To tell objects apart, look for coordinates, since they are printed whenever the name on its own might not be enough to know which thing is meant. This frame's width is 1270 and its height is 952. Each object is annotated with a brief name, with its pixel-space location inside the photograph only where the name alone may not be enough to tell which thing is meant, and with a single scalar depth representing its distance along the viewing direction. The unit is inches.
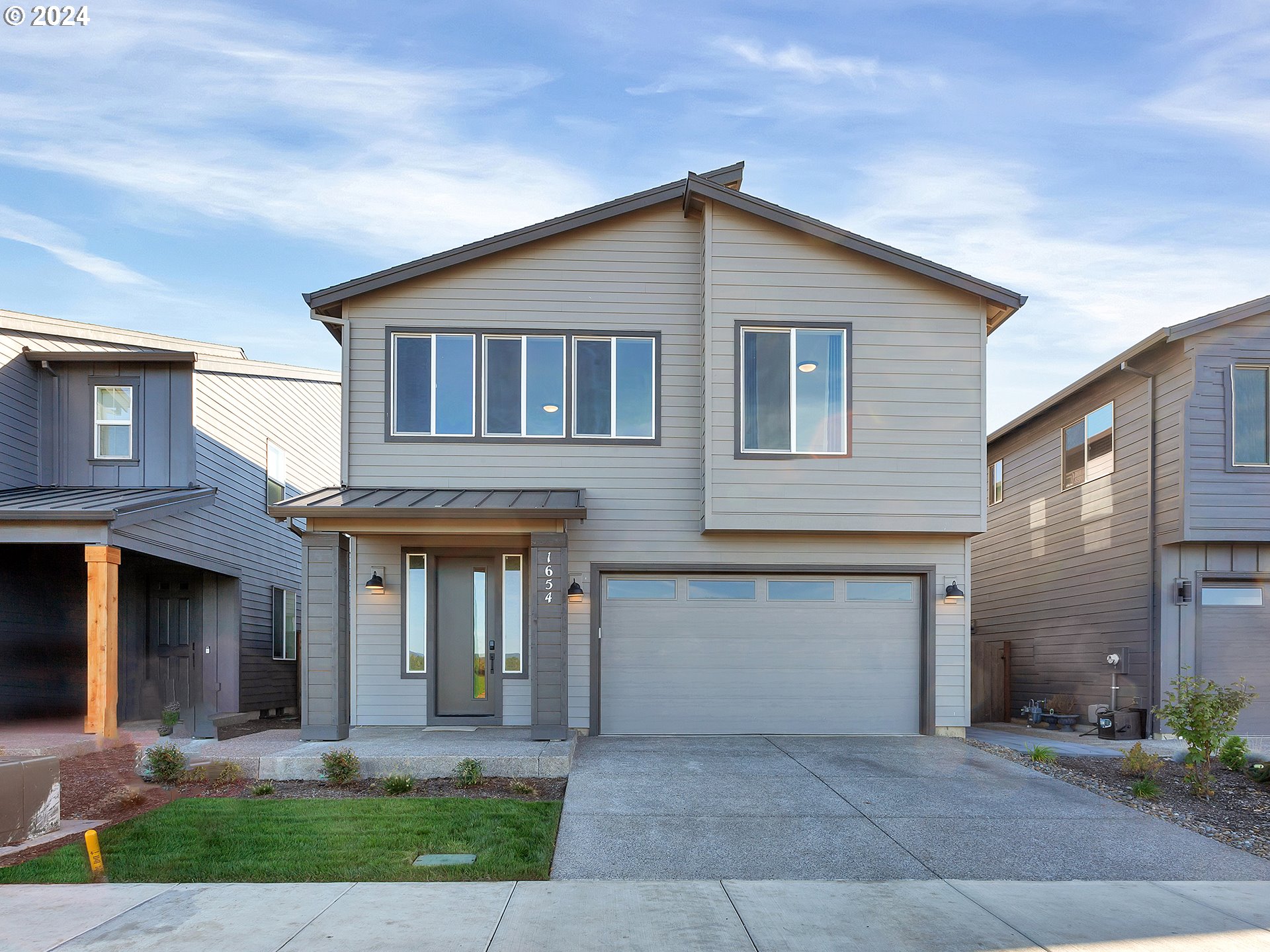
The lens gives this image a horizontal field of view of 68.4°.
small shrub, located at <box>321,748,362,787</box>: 345.4
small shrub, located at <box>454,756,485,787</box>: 343.3
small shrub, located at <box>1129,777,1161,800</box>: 332.2
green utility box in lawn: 269.3
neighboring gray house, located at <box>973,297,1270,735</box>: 481.7
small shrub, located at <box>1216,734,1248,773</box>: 358.3
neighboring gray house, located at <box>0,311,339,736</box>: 542.0
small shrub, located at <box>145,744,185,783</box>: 347.3
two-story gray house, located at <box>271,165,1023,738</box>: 447.2
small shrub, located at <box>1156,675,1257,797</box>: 345.1
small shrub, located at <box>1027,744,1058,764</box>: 390.6
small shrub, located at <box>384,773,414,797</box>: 333.4
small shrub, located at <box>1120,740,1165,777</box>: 363.9
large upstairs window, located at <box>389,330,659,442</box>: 457.7
